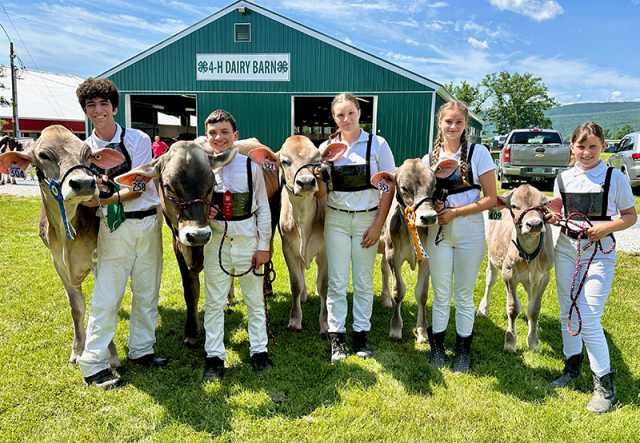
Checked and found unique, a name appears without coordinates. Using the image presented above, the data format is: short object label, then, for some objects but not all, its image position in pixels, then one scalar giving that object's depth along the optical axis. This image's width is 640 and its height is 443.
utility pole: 27.57
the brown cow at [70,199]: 3.60
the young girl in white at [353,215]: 4.53
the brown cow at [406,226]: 4.31
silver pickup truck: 17.52
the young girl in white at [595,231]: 4.02
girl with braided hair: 4.23
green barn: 20.55
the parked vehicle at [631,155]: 17.17
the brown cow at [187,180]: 3.79
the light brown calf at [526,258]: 4.80
